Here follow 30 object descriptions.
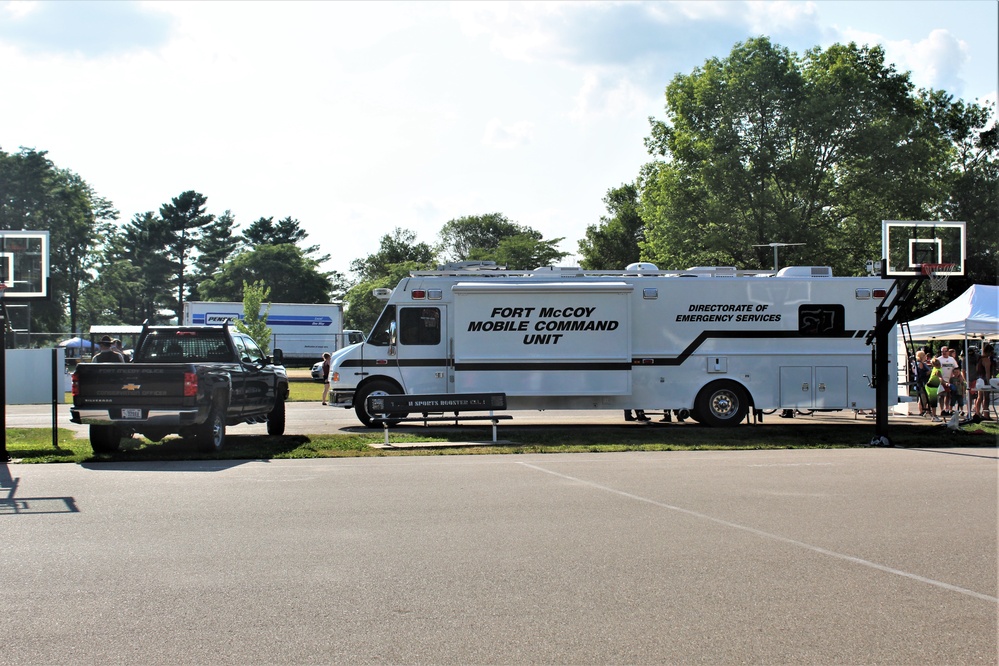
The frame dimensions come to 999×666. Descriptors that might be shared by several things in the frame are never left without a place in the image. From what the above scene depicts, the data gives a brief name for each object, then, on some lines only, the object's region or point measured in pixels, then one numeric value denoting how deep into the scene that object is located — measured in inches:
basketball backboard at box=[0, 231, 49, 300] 638.5
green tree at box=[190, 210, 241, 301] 4419.3
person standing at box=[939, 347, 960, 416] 960.9
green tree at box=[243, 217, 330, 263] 4665.4
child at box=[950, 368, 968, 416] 959.1
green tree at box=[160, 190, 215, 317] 4315.9
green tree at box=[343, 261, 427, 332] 3757.4
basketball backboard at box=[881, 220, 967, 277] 714.8
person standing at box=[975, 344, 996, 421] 845.8
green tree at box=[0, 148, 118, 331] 3208.7
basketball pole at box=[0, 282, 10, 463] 577.0
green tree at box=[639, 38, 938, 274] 1739.7
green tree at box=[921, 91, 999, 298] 2149.4
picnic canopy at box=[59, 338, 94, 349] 2473.7
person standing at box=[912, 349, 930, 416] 994.8
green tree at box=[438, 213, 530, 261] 4407.0
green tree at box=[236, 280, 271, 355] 1802.4
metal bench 717.9
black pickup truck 586.2
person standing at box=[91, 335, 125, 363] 805.2
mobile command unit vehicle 786.2
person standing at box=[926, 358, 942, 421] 962.1
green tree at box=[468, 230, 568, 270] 3720.5
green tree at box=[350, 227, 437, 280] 4439.0
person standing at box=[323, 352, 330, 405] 1209.3
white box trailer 2164.1
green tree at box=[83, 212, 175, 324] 4210.1
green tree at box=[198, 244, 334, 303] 3981.3
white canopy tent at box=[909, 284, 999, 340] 927.0
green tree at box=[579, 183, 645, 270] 3319.4
